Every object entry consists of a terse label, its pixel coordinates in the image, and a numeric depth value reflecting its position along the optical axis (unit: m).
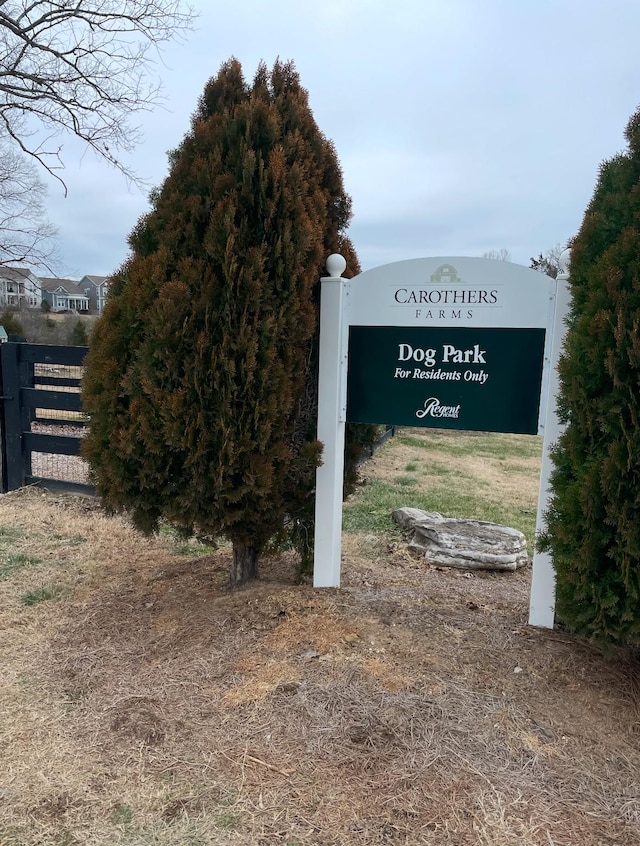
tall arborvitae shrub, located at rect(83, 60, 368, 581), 3.07
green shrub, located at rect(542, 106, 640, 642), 2.46
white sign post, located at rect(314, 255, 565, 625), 3.23
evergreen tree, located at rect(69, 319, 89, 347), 18.67
